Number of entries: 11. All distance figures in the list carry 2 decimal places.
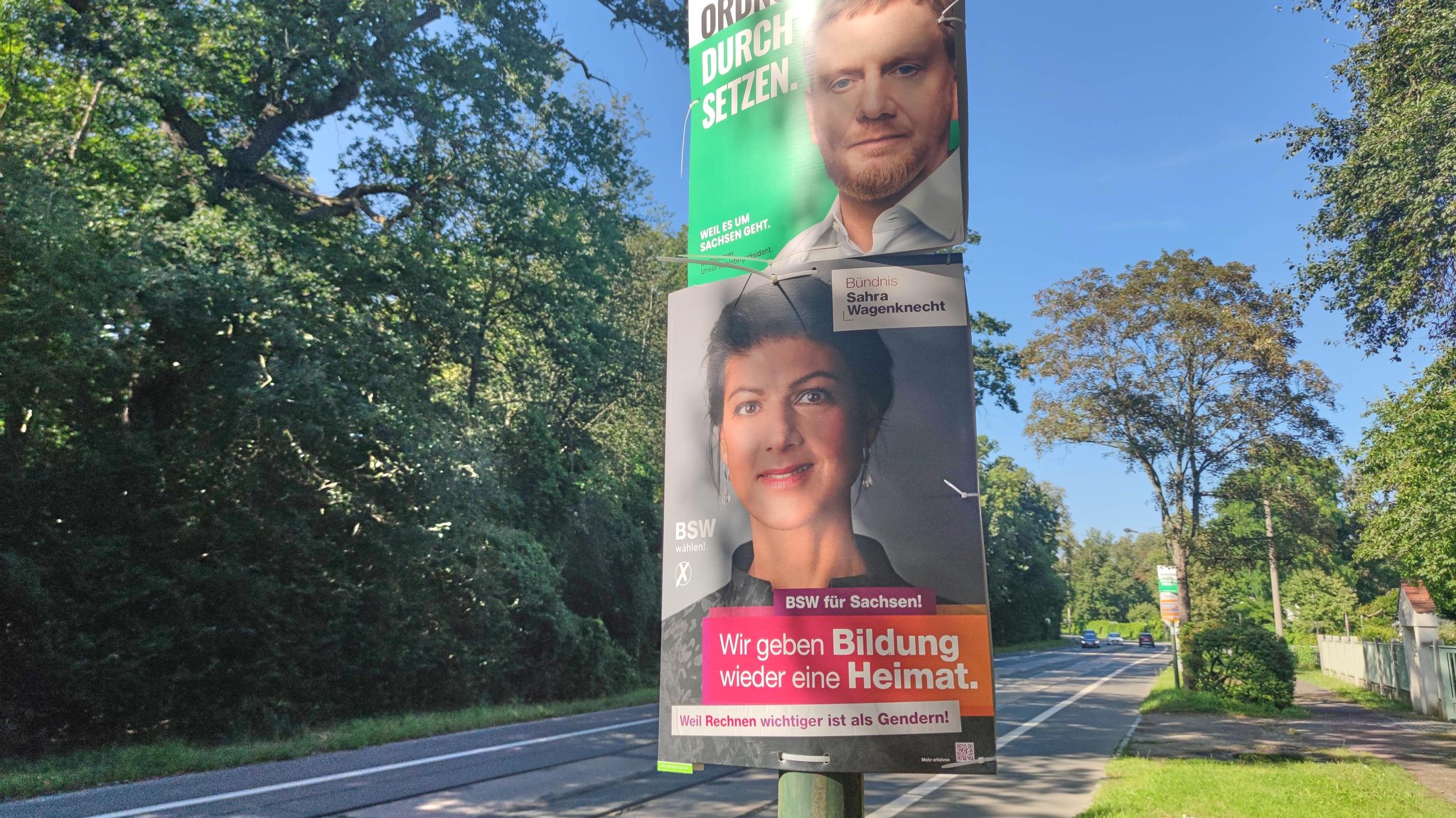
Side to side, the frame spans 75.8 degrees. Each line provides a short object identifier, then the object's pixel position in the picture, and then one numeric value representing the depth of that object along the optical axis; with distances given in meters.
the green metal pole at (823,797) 2.34
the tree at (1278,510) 28.38
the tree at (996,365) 28.11
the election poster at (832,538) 2.28
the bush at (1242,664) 20.89
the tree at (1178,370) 27.22
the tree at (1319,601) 47.38
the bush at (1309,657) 46.31
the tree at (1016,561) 65.12
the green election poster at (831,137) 2.53
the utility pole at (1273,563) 31.11
